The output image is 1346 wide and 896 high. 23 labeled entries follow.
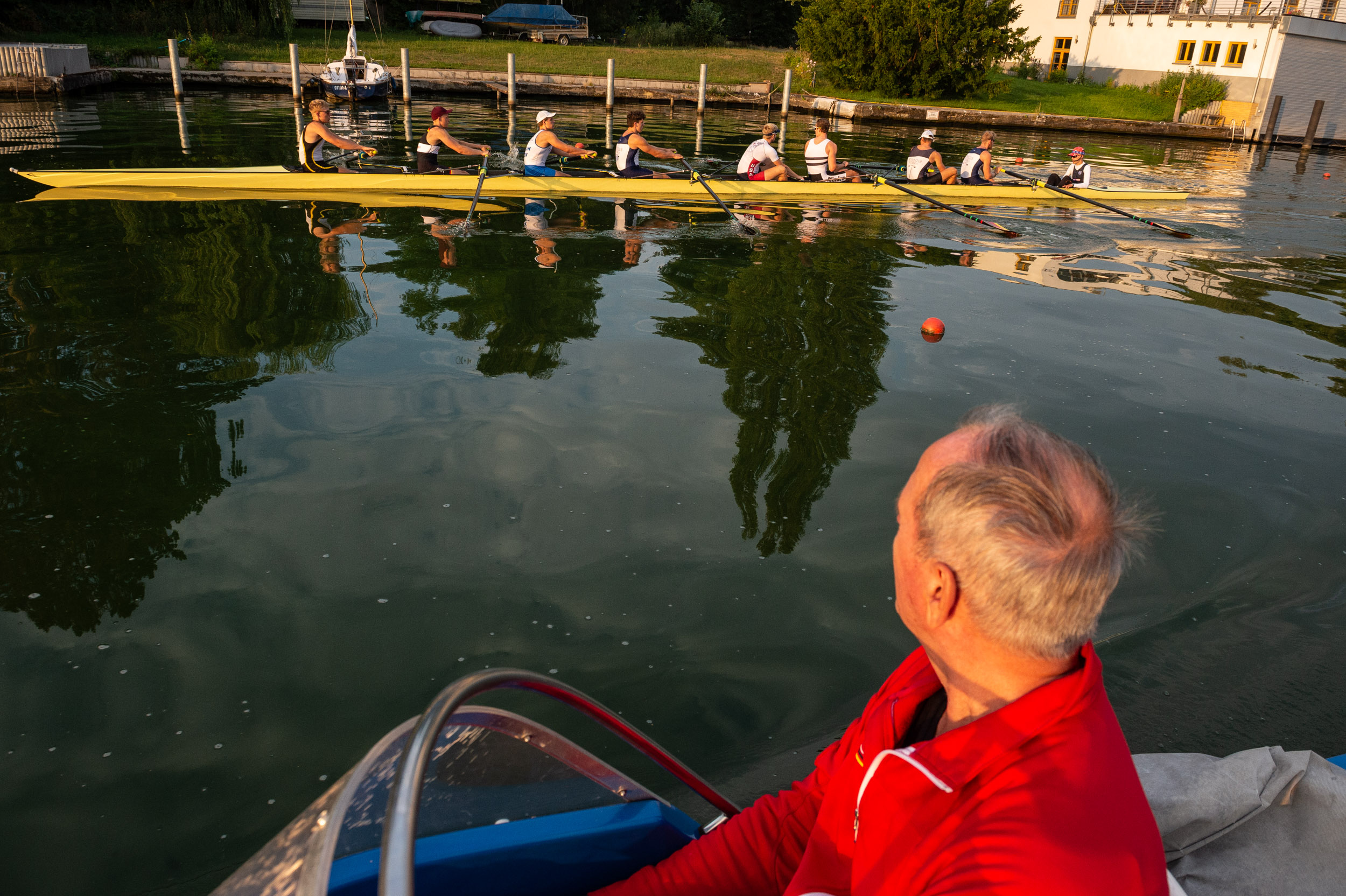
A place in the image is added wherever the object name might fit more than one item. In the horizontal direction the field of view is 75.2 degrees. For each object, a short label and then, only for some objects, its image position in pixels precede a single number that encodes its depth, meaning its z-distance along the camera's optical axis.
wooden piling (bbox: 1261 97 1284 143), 31.77
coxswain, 14.58
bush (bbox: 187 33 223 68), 28.16
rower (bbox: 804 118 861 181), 14.38
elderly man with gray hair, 1.29
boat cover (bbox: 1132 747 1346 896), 2.01
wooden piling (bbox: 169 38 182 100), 23.16
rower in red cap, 12.80
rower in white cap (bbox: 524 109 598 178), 13.16
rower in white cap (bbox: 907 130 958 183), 14.22
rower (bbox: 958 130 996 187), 14.92
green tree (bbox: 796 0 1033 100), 32.03
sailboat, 26.69
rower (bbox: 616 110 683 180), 13.40
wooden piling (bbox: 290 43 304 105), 24.27
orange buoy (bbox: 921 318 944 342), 7.71
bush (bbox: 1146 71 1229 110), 32.94
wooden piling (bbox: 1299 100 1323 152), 30.22
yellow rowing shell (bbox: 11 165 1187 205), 11.54
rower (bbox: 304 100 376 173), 11.96
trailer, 40.88
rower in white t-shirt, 13.65
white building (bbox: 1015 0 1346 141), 32.38
